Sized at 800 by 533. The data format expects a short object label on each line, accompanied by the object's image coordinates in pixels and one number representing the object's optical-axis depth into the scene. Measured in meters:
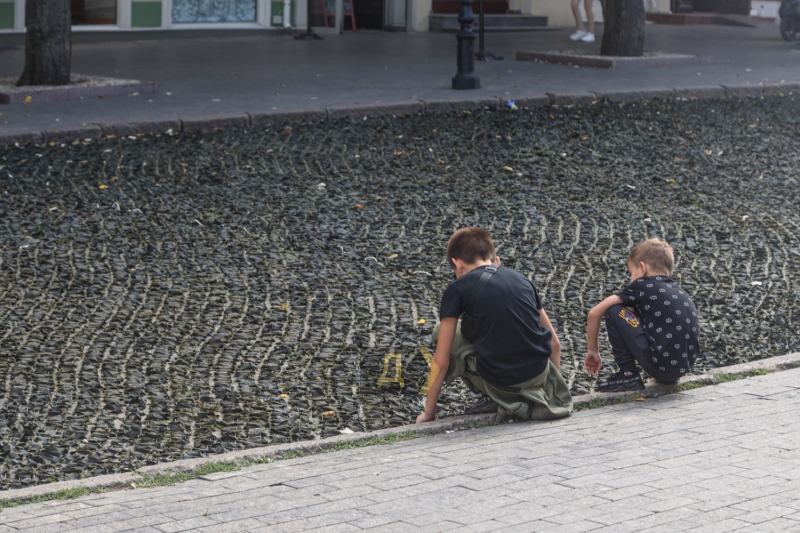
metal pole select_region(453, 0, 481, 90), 16.02
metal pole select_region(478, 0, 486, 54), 19.52
